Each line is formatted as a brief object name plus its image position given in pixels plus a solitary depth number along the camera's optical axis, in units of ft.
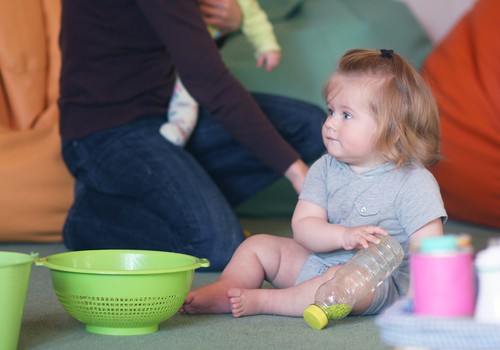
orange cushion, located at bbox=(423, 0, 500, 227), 10.58
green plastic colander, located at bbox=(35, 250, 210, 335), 6.54
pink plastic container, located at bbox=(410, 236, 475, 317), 5.48
